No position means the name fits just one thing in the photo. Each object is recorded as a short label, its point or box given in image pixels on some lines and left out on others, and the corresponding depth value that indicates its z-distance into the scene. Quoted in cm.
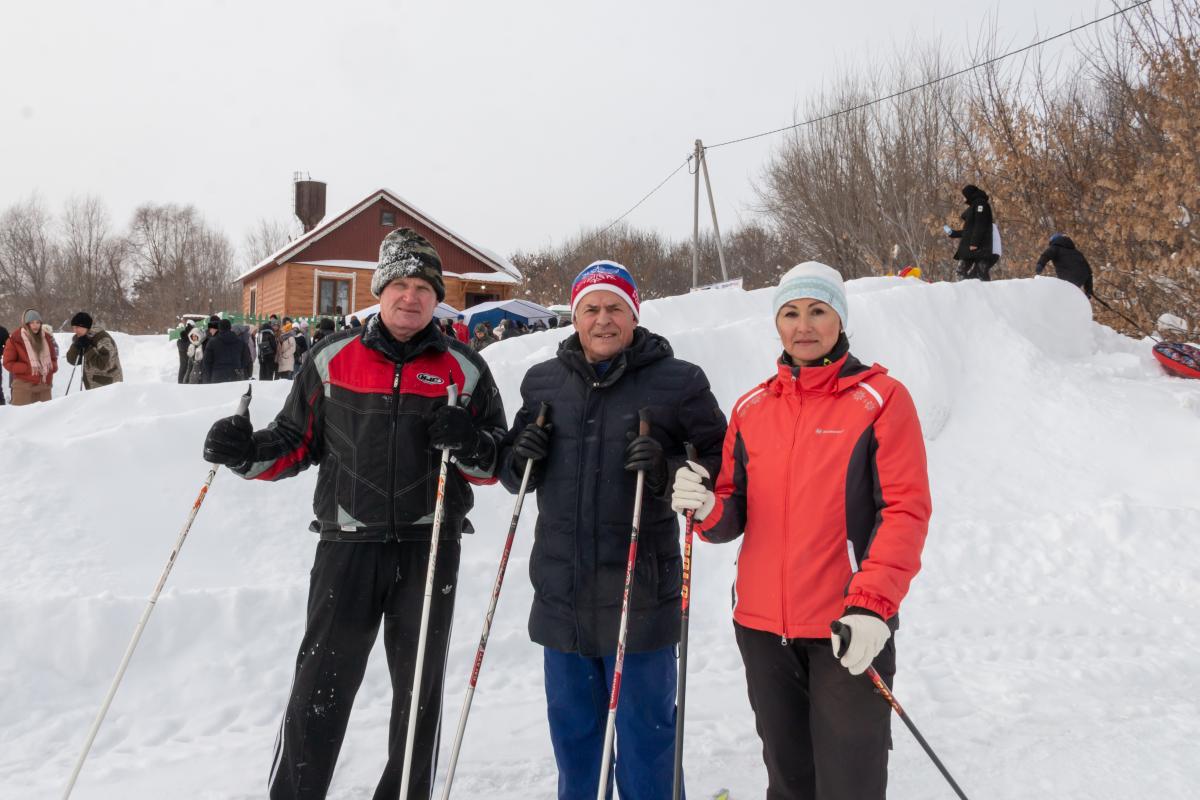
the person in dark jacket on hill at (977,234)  1112
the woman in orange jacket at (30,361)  902
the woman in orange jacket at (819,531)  193
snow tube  884
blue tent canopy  2050
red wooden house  2680
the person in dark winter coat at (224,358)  1205
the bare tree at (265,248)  6321
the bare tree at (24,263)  4569
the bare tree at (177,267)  5172
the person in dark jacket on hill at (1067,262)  1046
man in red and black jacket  258
